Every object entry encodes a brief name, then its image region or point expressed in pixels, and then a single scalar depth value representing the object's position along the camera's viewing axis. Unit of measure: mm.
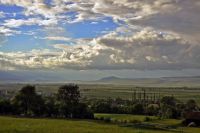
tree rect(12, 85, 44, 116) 93125
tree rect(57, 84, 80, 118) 93688
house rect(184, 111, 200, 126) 88250
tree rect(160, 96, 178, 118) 109288
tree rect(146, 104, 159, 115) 118225
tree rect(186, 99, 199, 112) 120875
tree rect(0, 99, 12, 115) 90875
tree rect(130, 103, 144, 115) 117688
